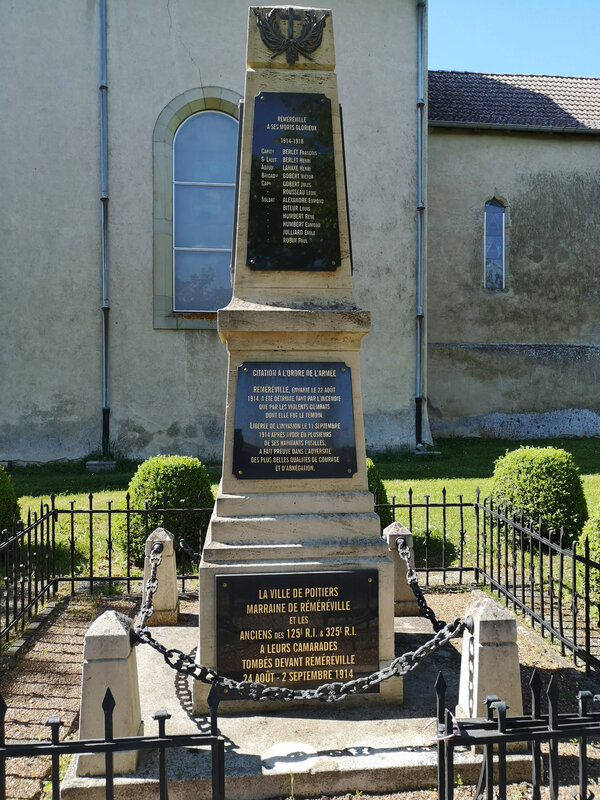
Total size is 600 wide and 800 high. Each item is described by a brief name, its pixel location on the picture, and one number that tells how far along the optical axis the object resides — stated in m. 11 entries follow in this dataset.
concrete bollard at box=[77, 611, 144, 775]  3.24
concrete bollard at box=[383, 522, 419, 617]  5.63
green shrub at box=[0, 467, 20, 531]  6.86
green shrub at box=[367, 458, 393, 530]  7.31
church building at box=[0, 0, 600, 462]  12.55
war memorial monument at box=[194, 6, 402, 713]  3.97
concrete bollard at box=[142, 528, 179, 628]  5.43
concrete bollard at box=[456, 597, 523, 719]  3.41
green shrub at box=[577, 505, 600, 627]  5.40
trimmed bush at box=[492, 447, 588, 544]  7.22
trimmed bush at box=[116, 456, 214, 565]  7.21
